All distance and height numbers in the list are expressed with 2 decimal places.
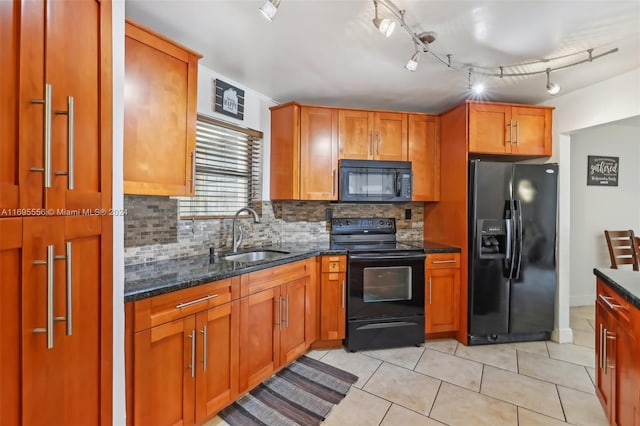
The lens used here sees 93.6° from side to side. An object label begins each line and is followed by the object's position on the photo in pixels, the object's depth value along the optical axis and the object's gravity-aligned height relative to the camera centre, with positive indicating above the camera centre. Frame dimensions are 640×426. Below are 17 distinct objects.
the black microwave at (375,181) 2.85 +0.29
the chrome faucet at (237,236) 2.37 -0.21
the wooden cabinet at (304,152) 2.79 +0.56
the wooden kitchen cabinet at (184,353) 1.37 -0.74
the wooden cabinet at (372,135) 2.90 +0.75
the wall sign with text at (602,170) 3.68 +0.53
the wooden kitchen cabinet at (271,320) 1.90 -0.77
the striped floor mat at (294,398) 1.81 -1.24
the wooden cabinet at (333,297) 2.61 -0.75
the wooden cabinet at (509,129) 2.74 +0.78
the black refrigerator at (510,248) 2.68 -0.32
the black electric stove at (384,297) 2.62 -0.76
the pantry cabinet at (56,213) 0.81 -0.01
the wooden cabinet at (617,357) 1.30 -0.71
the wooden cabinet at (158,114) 1.57 +0.54
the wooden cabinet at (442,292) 2.79 -0.76
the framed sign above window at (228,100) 2.41 +0.93
